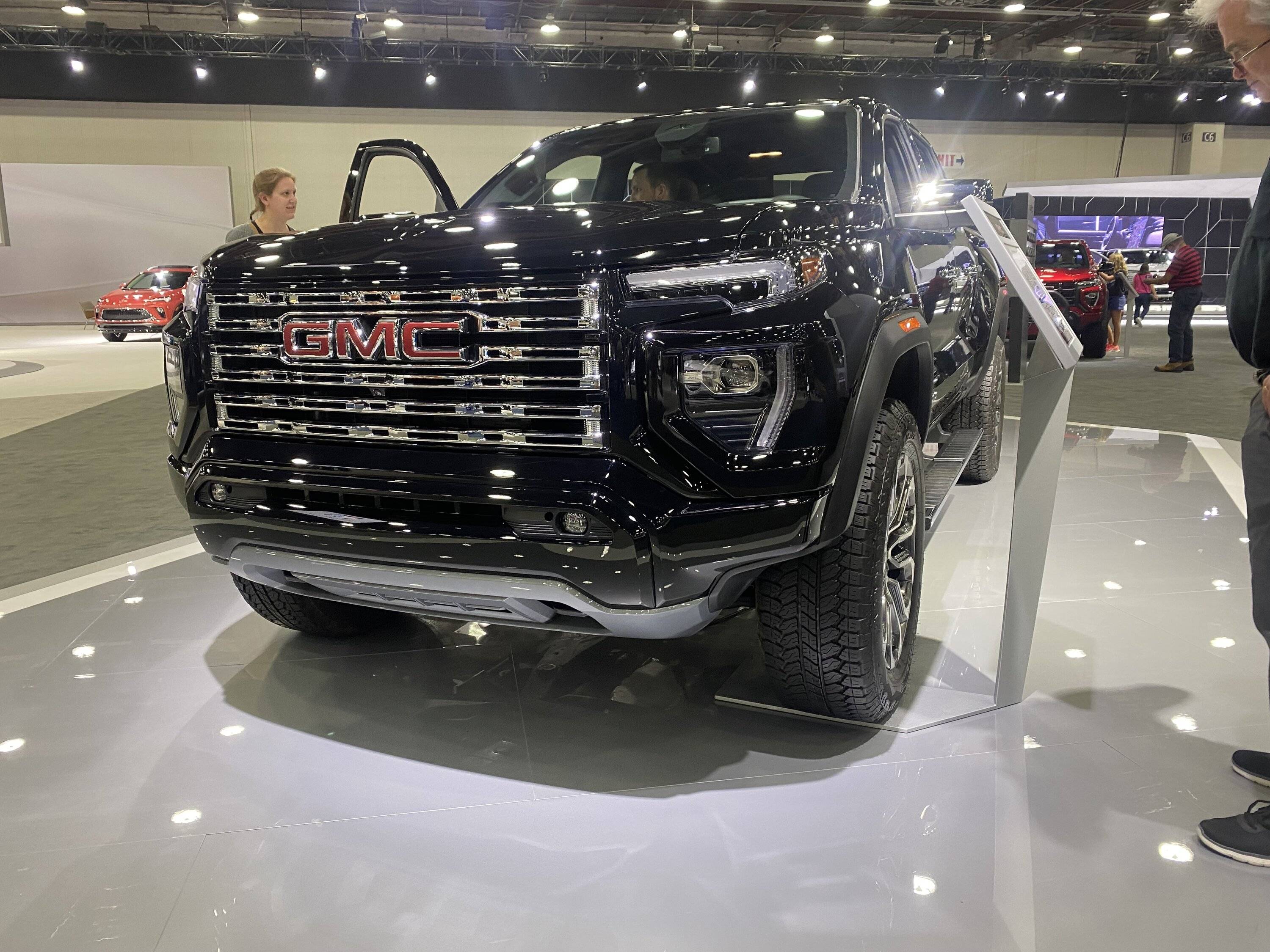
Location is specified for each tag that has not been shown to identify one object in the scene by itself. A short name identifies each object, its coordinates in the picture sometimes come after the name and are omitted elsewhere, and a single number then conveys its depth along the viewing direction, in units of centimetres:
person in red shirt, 1004
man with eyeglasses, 173
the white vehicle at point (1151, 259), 1848
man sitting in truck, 305
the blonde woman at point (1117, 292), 1179
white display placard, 219
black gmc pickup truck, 187
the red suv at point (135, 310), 1490
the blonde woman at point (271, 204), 461
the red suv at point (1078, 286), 1082
